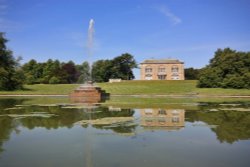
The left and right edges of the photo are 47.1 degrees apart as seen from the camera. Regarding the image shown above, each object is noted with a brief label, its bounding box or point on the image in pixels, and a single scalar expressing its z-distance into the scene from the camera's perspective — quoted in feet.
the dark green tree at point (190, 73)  344.28
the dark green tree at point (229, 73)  166.40
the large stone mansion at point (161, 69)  329.11
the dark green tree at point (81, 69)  341.54
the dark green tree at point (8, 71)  177.88
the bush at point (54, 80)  276.96
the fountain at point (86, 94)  114.01
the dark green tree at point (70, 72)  321.44
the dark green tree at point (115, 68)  311.88
